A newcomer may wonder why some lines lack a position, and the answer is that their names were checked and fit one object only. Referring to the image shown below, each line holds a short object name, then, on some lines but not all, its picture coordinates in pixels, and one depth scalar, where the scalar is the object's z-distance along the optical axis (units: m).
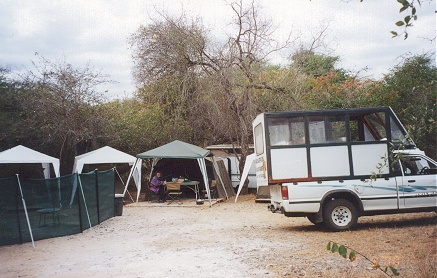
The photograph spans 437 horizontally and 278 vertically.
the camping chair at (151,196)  20.70
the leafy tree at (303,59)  21.36
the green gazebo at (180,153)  19.20
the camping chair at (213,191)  21.38
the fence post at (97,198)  13.74
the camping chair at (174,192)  19.45
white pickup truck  10.99
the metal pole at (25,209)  10.50
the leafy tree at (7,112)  22.08
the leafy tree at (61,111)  21.95
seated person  19.94
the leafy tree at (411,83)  19.94
